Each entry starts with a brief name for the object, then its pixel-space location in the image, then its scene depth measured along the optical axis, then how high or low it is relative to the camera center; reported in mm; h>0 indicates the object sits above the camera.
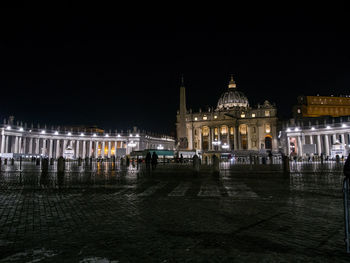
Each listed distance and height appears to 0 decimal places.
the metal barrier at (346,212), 3691 -768
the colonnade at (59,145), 79062 +5101
